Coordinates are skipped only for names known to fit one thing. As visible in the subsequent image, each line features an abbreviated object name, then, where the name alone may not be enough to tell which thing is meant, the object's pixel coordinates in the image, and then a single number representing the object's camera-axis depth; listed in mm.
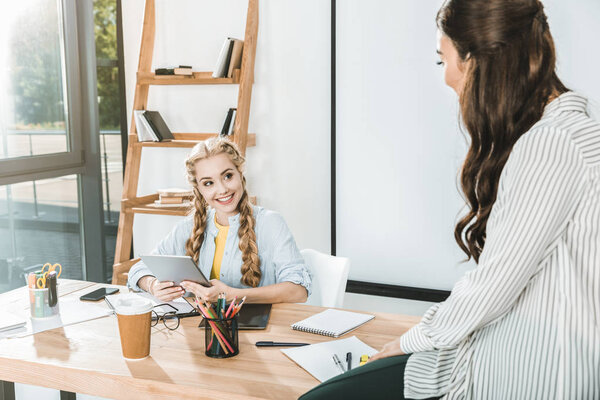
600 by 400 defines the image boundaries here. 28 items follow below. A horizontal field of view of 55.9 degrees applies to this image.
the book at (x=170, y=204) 3175
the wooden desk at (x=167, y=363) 1214
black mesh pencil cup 1355
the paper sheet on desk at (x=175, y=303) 1701
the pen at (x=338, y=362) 1286
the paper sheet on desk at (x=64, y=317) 1553
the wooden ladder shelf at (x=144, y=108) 2988
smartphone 1830
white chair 2071
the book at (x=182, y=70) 3104
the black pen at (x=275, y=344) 1426
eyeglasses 1584
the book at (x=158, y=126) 3209
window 3023
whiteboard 2744
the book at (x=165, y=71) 3156
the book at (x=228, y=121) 3068
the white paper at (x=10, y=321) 1566
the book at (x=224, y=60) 2990
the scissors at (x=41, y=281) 1653
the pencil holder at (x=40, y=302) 1646
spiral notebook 1512
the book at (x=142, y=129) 3211
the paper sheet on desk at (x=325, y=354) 1269
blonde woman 2053
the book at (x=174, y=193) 3211
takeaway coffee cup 1336
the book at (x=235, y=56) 3014
